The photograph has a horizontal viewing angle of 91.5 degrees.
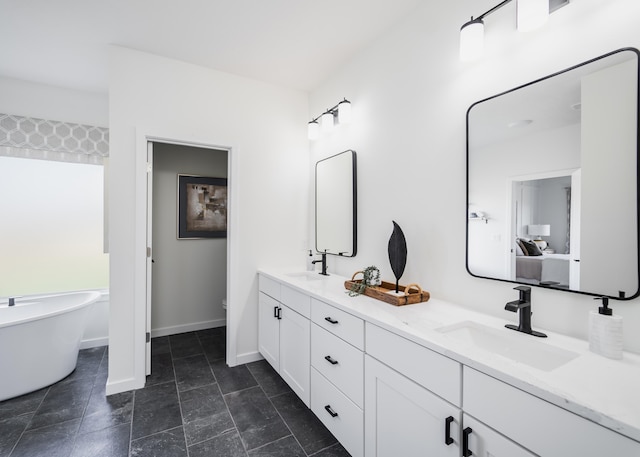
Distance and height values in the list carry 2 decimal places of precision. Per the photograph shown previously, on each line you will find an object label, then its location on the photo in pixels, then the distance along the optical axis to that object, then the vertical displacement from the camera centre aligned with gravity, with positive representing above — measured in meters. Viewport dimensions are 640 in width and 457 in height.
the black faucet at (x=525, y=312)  1.28 -0.35
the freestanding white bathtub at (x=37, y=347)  2.26 -0.95
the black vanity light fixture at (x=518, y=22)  1.28 +0.91
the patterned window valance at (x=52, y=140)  2.93 +0.84
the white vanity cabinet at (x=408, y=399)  1.09 -0.68
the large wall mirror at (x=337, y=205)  2.57 +0.19
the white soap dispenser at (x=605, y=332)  1.04 -0.36
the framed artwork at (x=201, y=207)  3.69 +0.22
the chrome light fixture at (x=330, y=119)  2.55 +0.95
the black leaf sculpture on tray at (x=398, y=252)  1.87 -0.15
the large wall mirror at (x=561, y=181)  1.12 +0.20
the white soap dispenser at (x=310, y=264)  2.90 -0.35
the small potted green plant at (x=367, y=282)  2.00 -0.36
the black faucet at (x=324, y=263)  2.75 -0.33
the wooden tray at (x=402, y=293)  1.71 -0.39
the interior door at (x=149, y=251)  2.57 -0.22
